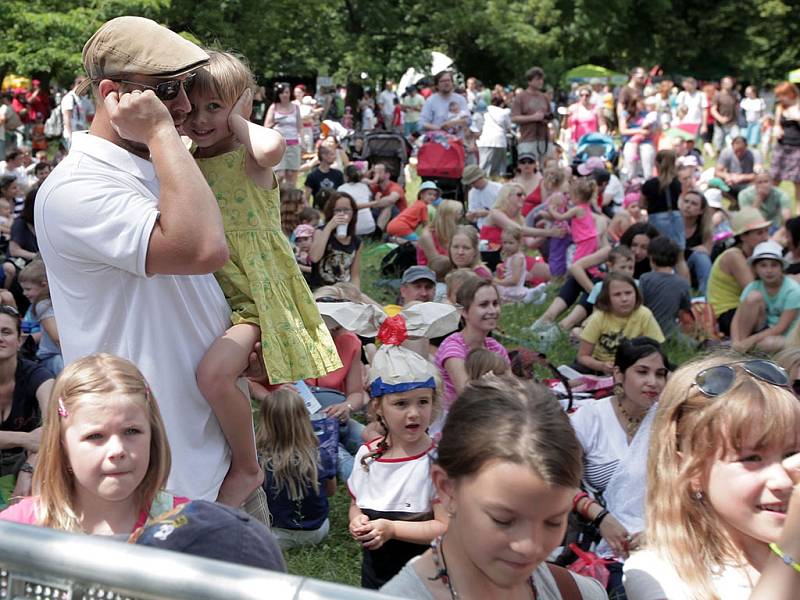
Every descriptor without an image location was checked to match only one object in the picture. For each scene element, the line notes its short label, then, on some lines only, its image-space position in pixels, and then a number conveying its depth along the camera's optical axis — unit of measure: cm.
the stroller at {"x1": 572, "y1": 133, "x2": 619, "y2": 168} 1539
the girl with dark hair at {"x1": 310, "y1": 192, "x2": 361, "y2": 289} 972
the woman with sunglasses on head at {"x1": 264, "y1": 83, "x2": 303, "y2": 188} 1675
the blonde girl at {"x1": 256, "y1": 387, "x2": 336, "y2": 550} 545
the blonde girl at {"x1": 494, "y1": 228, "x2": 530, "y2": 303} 1038
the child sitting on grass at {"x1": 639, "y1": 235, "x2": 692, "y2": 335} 882
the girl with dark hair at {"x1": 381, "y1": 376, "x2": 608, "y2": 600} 199
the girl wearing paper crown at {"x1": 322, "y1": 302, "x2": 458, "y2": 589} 403
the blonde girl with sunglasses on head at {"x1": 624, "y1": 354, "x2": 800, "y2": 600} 223
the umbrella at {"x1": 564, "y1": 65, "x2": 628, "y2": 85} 4162
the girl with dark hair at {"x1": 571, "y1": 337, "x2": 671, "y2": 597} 466
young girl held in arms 282
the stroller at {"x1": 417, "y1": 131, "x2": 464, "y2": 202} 1479
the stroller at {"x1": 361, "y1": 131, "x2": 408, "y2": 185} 1619
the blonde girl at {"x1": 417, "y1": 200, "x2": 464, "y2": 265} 1036
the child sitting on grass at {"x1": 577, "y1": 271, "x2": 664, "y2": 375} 780
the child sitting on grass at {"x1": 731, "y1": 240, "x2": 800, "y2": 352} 815
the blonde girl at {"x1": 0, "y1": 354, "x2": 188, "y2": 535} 248
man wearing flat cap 242
